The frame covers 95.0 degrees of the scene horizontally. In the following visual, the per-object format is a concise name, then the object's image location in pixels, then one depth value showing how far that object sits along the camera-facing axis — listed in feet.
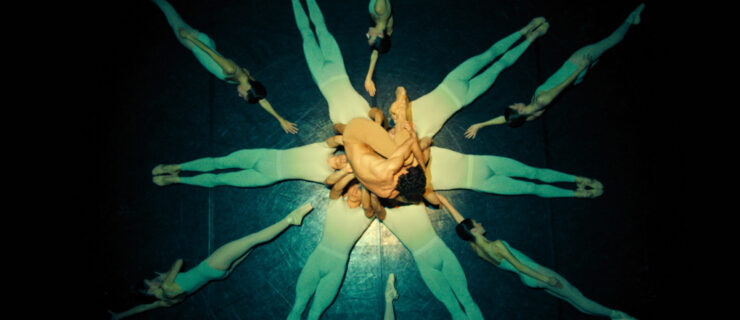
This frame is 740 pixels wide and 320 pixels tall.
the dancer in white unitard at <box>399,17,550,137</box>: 9.64
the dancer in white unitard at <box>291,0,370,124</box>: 9.61
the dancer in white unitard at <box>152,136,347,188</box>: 9.59
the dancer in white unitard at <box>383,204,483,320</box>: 9.48
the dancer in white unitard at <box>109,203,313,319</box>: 9.39
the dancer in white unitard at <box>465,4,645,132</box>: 9.40
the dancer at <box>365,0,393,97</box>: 9.17
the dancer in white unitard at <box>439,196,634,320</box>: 8.86
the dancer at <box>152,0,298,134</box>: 9.44
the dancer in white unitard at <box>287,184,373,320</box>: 9.45
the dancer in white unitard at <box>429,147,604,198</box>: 9.62
